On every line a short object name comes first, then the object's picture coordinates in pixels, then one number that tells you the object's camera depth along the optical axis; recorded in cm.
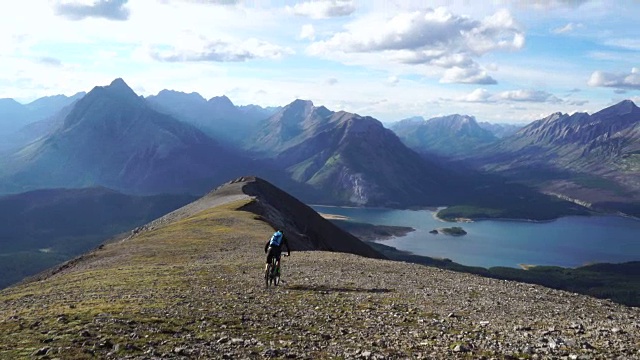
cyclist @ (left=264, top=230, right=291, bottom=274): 3184
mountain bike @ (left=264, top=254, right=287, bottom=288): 3194
